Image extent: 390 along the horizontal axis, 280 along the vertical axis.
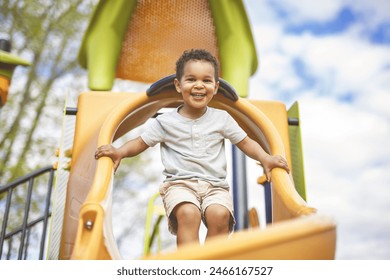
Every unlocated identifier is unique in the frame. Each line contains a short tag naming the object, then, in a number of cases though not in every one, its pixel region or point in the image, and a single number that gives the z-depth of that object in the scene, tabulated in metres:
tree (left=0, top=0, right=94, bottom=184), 3.23
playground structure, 0.65
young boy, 0.93
